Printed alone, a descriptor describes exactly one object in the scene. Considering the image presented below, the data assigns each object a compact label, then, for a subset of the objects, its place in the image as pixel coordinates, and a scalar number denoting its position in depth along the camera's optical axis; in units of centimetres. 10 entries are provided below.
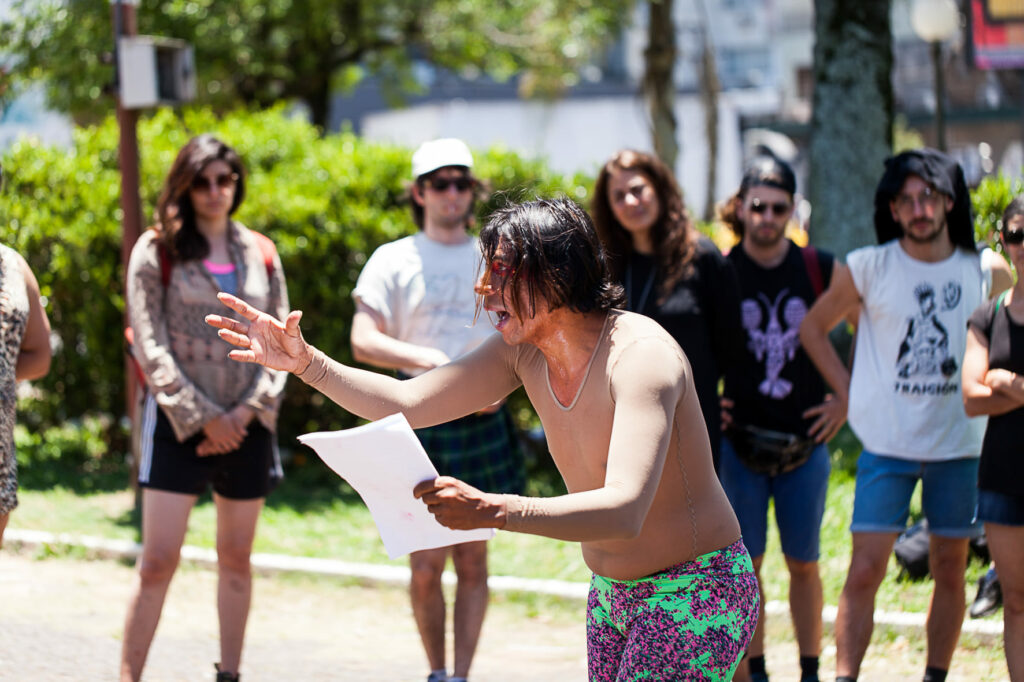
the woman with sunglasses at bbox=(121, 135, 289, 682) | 448
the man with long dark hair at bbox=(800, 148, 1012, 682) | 435
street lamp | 1223
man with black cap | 466
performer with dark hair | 279
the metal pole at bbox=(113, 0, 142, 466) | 745
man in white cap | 479
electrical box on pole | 742
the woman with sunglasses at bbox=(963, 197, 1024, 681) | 394
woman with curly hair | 457
